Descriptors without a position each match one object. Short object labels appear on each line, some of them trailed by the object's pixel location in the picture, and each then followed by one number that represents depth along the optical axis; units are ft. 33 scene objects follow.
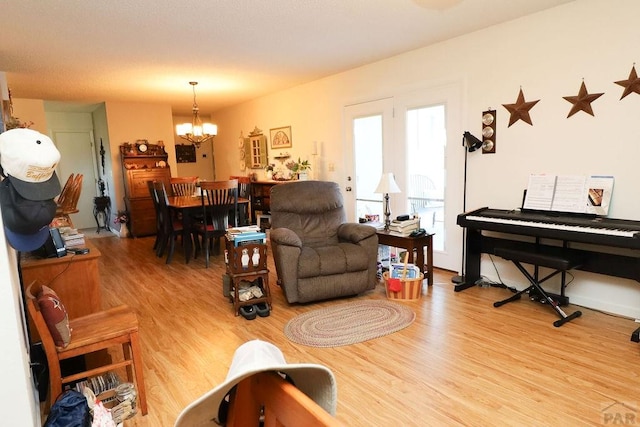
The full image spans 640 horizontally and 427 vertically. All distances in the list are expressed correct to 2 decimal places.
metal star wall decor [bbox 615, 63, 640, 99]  9.14
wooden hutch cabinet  22.53
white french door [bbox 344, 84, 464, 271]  13.25
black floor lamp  12.09
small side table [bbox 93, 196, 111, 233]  25.09
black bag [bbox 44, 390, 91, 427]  5.15
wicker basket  11.27
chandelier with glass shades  18.51
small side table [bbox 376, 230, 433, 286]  11.85
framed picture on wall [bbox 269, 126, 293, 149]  21.16
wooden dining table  15.92
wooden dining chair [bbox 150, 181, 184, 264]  16.47
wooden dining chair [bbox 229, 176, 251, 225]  17.35
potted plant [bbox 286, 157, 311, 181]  19.42
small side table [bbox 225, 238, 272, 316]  10.41
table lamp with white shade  12.35
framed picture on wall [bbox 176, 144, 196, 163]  28.81
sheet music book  9.66
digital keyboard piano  8.71
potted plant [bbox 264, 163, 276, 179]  22.25
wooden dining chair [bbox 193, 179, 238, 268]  15.56
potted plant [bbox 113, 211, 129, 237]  22.88
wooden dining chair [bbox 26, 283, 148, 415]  5.66
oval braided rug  9.03
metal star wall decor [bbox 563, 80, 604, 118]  9.90
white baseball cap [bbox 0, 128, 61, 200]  3.95
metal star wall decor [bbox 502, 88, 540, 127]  11.16
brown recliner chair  10.76
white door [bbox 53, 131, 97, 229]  25.77
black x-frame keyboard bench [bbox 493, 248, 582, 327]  9.29
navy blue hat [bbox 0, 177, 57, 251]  4.14
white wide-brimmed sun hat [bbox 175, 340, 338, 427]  2.35
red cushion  5.60
